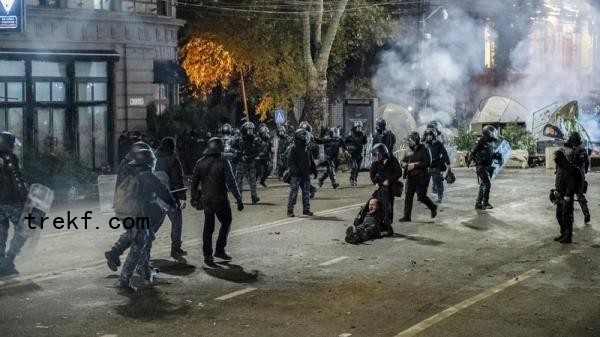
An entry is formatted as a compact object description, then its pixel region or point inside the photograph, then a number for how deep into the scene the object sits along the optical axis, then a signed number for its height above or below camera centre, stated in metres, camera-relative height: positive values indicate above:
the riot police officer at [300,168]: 18.23 -0.51
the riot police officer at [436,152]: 19.48 -0.26
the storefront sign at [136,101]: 29.39 +1.23
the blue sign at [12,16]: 23.23 +3.00
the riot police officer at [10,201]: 12.10 -0.70
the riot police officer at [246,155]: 21.44 -0.30
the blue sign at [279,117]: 33.62 +0.81
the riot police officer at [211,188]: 13.12 -0.62
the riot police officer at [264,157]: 23.52 -0.38
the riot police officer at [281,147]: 25.76 -0.18
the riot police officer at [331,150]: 24.19 -0.25
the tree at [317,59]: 34.59 +2.89
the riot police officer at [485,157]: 19.19 -0.36
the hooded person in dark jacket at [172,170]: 13.75 -0.40
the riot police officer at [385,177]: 15.76 -0.61
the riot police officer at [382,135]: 24.97 +0.11
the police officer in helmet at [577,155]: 17.23 -0.31
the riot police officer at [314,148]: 19.70 -0.23
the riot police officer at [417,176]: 17.67 -0.66
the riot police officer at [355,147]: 25.38 -0.19
